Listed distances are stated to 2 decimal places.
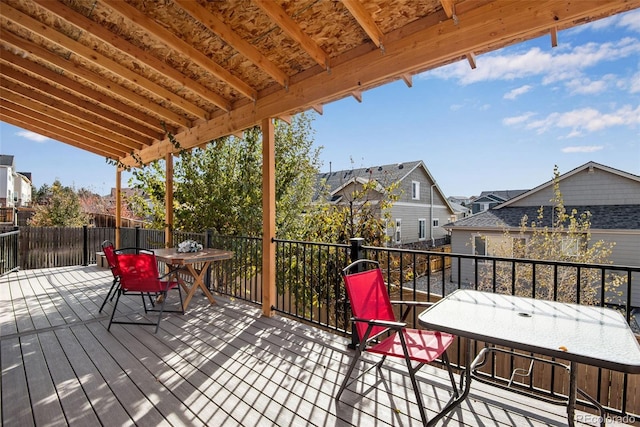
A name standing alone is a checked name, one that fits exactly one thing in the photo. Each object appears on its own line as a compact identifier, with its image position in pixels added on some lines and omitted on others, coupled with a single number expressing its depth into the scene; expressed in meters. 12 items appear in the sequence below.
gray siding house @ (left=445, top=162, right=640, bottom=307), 9.17
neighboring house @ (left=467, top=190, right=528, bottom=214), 20.53
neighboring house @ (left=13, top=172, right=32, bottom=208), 32.06
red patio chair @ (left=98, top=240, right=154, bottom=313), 3.77
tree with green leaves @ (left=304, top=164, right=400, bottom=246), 6.70
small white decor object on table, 4.54
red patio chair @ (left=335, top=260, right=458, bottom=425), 2.02
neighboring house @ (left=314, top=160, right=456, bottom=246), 16.05
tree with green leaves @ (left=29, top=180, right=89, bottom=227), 10.99
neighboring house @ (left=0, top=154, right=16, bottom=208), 27.41
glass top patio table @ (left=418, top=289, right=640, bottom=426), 1.38
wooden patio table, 4.00
